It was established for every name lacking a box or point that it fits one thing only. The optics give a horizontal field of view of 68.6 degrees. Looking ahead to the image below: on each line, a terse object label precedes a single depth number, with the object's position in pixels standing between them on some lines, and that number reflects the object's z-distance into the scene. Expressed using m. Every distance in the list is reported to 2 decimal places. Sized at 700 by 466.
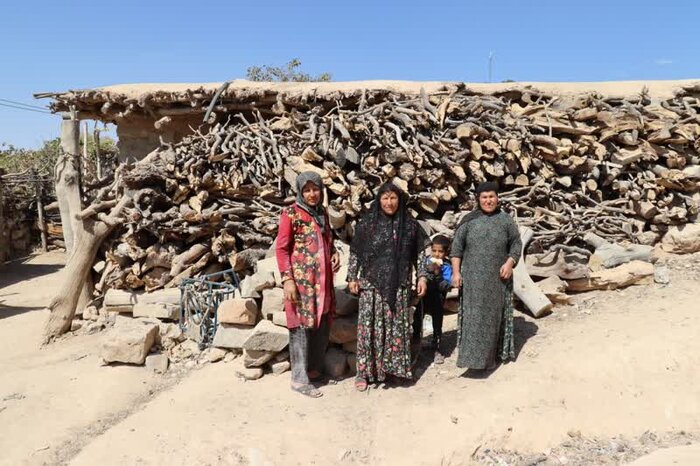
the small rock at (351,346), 4.36
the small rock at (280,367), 4.38
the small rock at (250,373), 4.34
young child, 4.22
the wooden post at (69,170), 6.53
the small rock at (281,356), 4.43
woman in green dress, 3.82
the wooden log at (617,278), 5.09
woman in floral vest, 3.84
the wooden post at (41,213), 13.31
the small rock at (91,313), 6.45
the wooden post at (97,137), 11.37
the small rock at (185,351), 5.06
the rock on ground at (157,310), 5.70
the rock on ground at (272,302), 4.43
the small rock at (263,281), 4.51
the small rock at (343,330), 4.32
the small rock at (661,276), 5.12
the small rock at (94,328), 6.19
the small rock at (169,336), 5.22
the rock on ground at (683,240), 5.88
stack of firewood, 5.45
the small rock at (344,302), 4.36
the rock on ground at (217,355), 4.75
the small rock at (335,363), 4.31
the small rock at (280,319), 4.29
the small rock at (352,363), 4.34
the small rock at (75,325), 6.34
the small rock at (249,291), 4.55
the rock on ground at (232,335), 4.61
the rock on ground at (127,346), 4.89
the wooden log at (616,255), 5.32
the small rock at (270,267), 4.64
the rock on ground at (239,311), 4.52
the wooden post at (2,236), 11.65
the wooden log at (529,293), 4.71
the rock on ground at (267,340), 4.25
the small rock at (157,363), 4.88
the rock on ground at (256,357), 4.33
